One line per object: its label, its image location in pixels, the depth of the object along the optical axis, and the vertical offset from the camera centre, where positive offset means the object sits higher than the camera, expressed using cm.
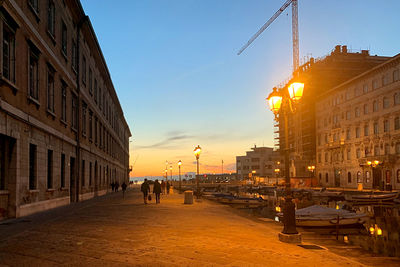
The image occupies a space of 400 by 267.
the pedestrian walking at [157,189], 2859 -212
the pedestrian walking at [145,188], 2842 -206
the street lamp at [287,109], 1162 +162
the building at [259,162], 16050 -139
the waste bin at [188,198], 2858 -278
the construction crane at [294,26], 13075 +4358
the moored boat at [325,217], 1953 -292
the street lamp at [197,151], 3253 +68
